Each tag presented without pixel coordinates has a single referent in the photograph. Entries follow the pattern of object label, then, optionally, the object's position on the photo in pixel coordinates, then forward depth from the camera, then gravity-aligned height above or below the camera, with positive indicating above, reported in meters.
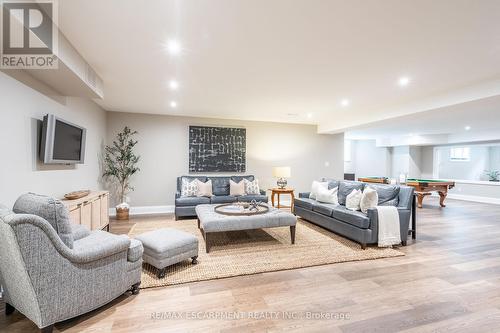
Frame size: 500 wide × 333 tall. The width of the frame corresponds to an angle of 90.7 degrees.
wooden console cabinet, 3.07 -0.67
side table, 5.84 -0.59
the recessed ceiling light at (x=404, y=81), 3.54 +1.29
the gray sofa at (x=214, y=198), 5.25 -0.74
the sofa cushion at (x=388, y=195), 3.93 -0.44
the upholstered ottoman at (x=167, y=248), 2.63 -0.92
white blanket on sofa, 3.58 -0.86
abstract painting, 6.39 +0.43
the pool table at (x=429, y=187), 7.00 -0.53
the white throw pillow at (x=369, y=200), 3.79 -0.50
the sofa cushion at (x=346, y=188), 4.58 -0.39
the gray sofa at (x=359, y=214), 3.54 -0.75
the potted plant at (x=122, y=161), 5.68 +0.06
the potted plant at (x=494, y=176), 9.65 -0.25
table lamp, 6.03 -0.14
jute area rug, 2.77 -1.19
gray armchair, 1.60 -0.75
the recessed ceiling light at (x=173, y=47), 2.57 +1.28
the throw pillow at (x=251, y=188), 6.04 -0.55
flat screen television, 2.86 +0.28
